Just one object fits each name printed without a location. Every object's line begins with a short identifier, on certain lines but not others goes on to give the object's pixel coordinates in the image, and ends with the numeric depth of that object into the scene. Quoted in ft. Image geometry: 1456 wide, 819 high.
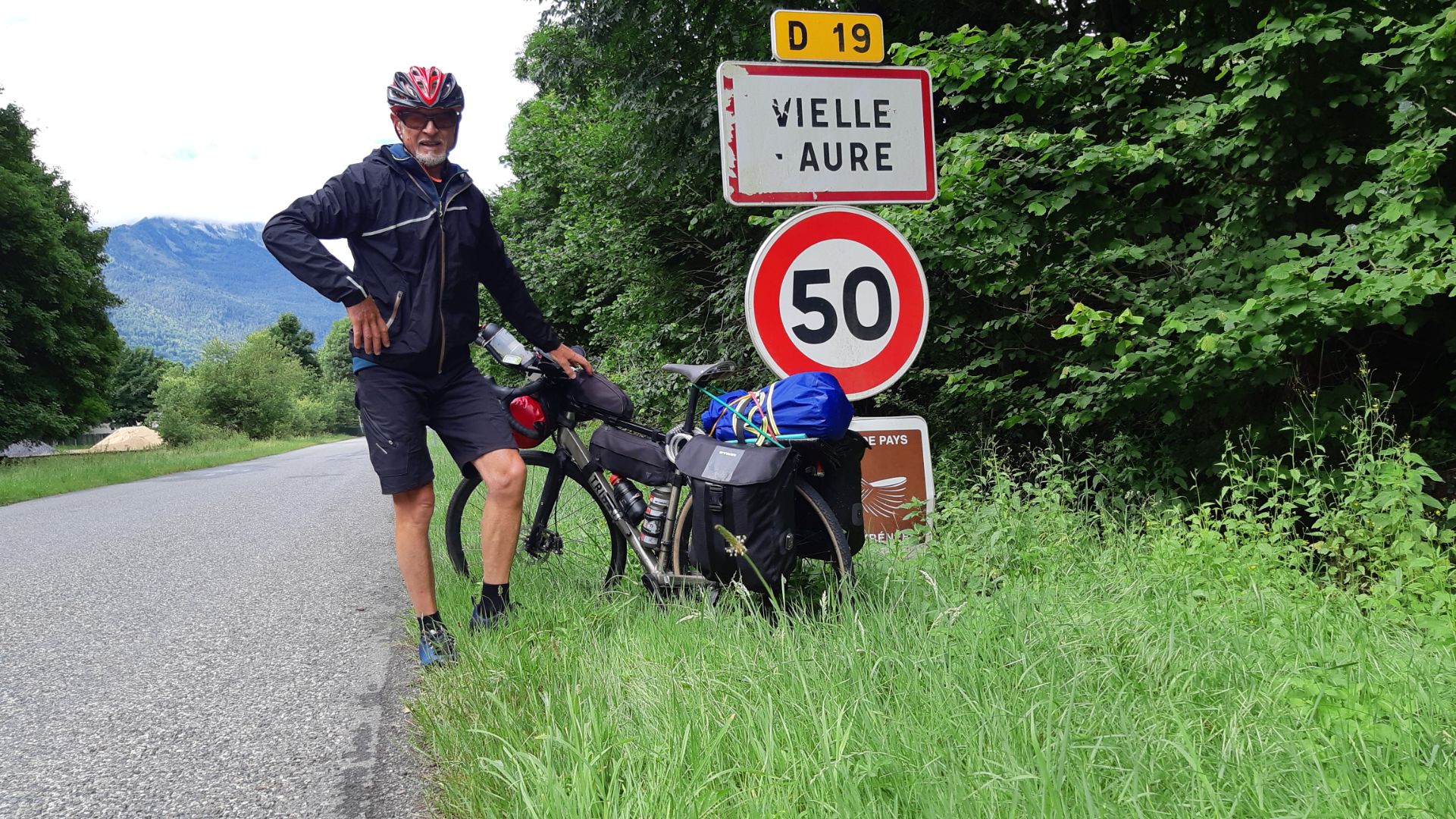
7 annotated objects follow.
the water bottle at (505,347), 13.20
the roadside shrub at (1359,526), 10.93
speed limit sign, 11.58
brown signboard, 12.23
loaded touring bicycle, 9.73
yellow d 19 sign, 11.43
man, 10.62
